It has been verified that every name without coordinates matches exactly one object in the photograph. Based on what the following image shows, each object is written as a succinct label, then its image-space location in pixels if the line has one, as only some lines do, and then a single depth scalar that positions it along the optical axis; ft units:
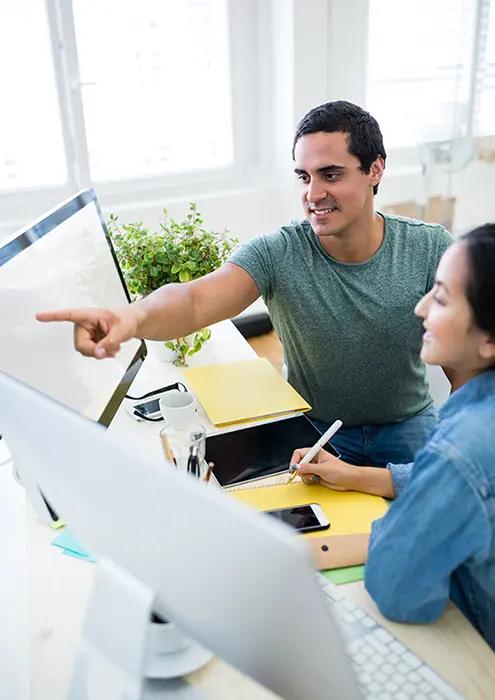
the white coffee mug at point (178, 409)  4.30
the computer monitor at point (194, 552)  1.62
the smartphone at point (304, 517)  3.43
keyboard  2.53
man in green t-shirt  5.15
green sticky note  3.11
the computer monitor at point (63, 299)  3.43
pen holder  3.82
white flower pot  5.59
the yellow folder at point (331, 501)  3.49
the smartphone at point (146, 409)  4.66
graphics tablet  3.98
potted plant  5.46
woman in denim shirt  2.60
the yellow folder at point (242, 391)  4.58
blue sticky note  3.34
